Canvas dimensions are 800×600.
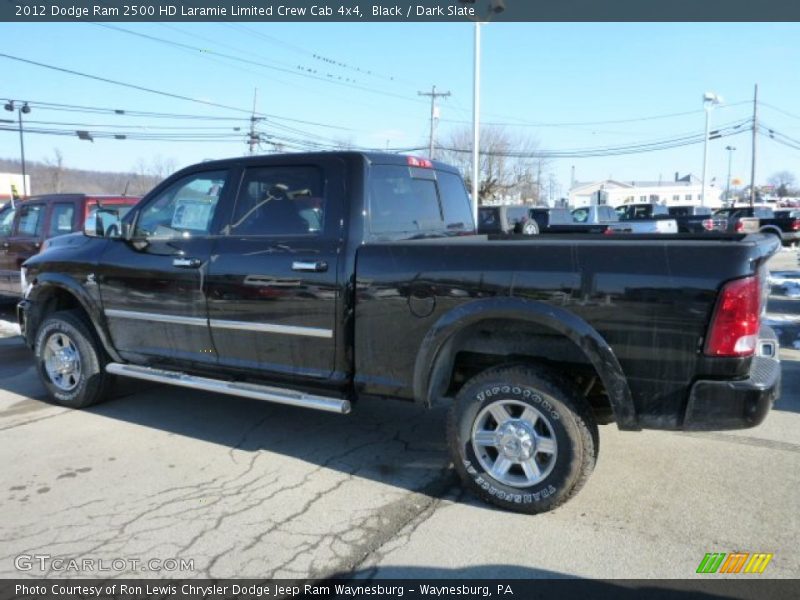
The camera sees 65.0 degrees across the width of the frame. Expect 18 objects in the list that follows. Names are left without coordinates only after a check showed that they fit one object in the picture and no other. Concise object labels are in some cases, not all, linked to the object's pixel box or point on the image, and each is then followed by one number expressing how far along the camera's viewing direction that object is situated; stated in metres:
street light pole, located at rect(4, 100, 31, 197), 33.59
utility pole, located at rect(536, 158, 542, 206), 60.94
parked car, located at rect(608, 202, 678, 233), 18.73
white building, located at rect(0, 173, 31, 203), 81.81
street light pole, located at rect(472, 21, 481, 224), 21.59
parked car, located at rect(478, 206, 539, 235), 20.97
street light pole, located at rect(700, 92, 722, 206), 39.00
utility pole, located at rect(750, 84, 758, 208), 51.59
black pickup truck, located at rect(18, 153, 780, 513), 3.10
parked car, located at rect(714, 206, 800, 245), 26.64
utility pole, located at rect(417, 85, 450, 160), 45.44
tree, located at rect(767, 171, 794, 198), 116.31
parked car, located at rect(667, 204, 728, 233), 21.88
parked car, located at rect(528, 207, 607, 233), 24.05
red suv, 8.68
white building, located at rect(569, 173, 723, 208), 110.38
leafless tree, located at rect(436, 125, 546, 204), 52.06
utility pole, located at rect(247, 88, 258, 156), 36.00
